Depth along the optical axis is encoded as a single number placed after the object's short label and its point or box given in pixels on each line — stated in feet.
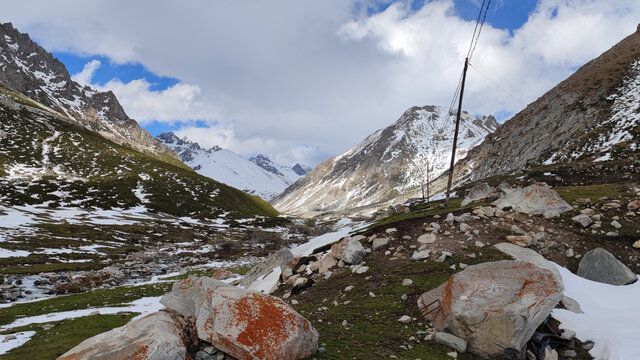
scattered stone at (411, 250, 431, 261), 66.34
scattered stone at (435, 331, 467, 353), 37.32
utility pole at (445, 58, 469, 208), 99.29
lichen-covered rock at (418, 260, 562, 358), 35.45
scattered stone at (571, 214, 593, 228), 66.85
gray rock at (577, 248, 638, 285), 51.24
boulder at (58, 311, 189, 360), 27.99
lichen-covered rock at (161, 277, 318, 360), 31.73
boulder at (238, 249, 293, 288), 101.30
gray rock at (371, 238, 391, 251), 75.82
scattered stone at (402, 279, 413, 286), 55.93
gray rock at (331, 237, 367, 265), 72.90
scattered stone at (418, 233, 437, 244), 71.00
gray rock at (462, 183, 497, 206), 133.08
